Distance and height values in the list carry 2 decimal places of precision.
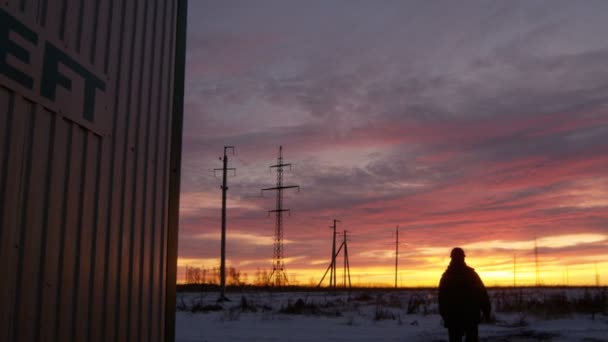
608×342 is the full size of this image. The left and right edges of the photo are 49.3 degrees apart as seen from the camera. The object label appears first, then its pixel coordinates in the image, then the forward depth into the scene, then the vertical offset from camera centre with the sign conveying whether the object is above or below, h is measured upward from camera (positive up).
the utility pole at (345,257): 68.69 +1.62
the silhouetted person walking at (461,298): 9.10 -0.33
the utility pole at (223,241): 30.08 +1.43
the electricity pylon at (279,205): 43.27 +4.32
